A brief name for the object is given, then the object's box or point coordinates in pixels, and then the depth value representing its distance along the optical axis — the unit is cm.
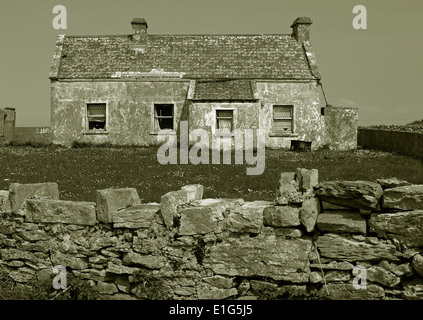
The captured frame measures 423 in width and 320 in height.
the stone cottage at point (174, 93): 2492
